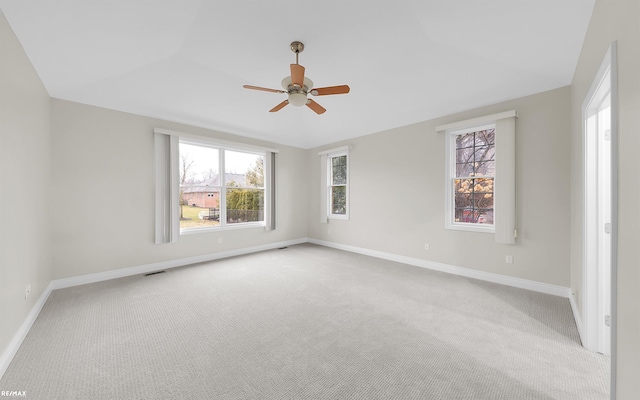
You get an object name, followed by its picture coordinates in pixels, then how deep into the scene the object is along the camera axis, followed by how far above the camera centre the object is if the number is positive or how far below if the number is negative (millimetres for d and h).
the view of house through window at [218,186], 4613 +251
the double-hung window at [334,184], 5809 +350
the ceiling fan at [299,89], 2461 +1153
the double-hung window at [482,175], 3367 +340
